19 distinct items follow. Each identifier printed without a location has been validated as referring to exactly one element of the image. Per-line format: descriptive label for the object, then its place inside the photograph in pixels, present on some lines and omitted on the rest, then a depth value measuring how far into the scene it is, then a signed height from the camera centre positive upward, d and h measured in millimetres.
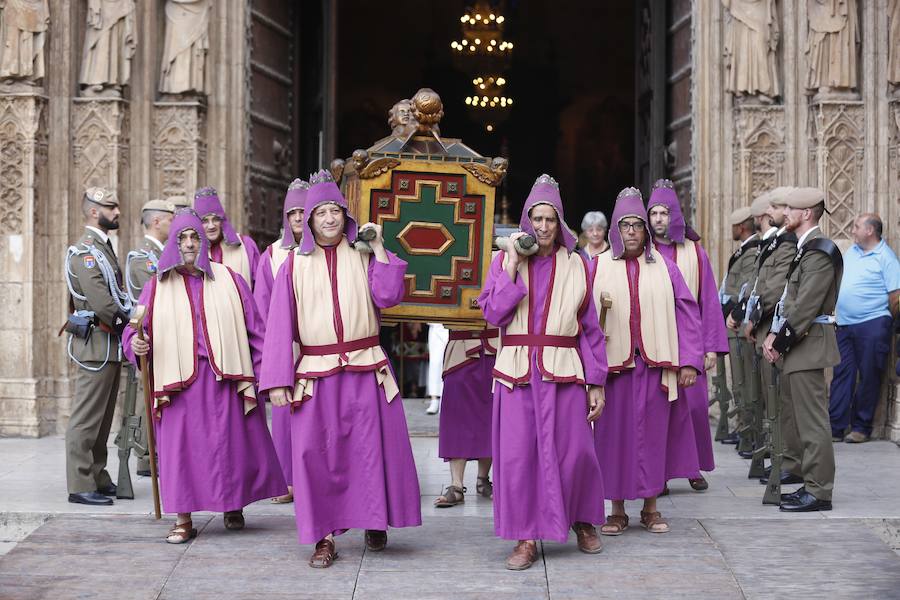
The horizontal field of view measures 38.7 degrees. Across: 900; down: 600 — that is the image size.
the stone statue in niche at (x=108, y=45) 11570 +2410
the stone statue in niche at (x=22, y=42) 11250 +2373
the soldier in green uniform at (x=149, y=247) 8844 +447
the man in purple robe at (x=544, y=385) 6570 -376
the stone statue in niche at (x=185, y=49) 11797 +2431
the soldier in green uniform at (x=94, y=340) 8367 -192
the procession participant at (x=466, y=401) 8188 -571
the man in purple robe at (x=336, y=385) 6652 -385
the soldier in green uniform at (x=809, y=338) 7836 -154
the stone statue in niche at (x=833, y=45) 11445 +2400
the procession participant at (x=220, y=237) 8867 +519
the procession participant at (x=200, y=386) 7156 -421
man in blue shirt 10984 -98
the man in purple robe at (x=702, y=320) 7668 -44
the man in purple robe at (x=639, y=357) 7332 -257
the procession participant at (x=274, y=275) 7969 +209
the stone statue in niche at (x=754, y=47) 11578 +2414
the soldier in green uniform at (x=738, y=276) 10078 +299
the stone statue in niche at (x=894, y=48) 11398 +2373
